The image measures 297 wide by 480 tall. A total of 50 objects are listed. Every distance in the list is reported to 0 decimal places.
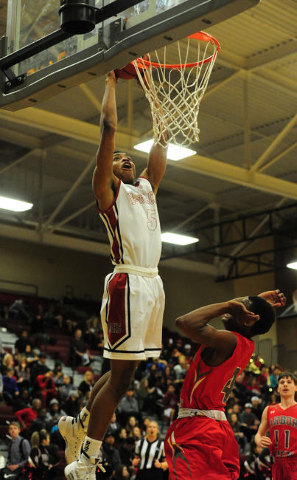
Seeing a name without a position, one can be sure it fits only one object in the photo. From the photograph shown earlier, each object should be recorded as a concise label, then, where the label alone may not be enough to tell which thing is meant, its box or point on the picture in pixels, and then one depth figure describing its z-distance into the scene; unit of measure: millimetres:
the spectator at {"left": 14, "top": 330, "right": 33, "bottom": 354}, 18781
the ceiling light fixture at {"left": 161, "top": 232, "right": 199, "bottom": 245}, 21891
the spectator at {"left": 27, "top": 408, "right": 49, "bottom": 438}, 12945
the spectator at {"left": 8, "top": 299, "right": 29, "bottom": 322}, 22766
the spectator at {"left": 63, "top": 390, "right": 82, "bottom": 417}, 14797
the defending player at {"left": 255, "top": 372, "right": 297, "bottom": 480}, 7289
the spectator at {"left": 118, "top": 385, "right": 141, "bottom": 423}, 16391
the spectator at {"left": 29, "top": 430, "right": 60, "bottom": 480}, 11109
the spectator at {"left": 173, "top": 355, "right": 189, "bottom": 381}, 20578
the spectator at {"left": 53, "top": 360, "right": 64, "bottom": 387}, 16927
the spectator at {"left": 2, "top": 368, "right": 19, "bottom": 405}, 15122
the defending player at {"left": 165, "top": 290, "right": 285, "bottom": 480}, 4797
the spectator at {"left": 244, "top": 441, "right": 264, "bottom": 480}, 13125
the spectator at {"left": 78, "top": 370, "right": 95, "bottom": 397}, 16734
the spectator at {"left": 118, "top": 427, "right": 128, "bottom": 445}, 14336
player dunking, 5086
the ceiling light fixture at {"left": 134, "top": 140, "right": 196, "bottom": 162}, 14016
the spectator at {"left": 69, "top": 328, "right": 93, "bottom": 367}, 20141
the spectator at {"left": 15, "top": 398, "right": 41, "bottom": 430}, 14141
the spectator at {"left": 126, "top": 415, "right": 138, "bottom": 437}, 15109
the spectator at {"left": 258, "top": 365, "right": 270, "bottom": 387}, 22188
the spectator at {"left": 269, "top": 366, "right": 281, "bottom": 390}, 20373
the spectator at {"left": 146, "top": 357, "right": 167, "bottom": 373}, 20538
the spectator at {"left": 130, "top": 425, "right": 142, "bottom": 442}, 14695
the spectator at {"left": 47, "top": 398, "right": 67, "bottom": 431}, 14240
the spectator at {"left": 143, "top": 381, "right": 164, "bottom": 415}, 18047
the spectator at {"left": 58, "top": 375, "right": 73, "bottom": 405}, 16172
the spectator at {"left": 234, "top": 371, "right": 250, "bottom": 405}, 19203
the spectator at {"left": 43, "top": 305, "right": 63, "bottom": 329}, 23200
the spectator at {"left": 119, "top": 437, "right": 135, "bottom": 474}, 13570
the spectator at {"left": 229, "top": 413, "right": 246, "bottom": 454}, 15398
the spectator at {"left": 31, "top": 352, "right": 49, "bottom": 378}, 16641
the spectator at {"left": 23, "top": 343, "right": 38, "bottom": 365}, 18670
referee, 12211
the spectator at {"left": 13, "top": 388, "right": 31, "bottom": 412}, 14469
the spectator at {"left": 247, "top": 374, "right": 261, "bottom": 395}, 21516
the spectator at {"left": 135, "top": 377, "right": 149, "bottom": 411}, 18391
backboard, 4395
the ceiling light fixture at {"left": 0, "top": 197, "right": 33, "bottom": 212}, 18312
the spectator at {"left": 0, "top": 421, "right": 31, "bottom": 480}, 11809
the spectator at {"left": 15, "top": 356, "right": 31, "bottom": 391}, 15774
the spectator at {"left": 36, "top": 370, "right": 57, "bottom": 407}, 15767
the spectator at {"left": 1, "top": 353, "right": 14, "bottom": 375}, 15901
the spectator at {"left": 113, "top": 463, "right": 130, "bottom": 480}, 12578
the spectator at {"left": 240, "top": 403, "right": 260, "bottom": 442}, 15969
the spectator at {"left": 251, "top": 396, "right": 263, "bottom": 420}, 17453
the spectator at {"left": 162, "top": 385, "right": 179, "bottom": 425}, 18094
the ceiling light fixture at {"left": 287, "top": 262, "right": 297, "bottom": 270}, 22594
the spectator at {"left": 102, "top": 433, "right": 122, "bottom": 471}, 13078
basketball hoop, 5828
